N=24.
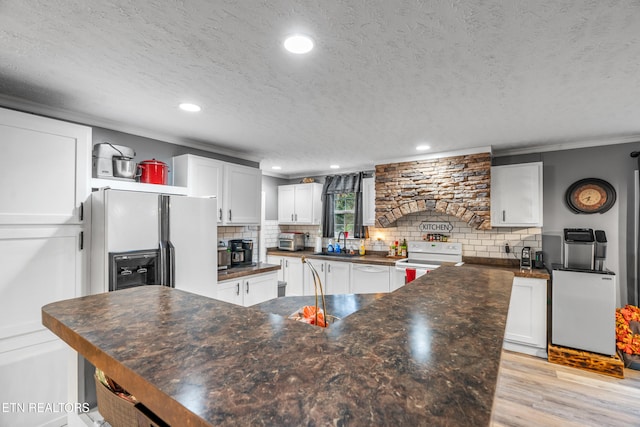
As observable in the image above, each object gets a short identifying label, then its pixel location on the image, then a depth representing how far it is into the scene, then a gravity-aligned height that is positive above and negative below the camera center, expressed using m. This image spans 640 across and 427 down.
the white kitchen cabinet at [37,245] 2.02 -0.22
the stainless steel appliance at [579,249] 3.23 -0.37
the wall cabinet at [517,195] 3.65 +0.24
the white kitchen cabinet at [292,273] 5.37 -1.07
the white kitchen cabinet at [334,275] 4.80 -0.98
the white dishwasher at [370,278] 4.43 -0.95
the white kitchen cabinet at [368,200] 4.96 +0.23
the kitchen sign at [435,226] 4.45 -0.18
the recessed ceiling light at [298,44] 1.56 +0.90
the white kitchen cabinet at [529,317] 3.38 -1.16
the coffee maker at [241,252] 3.99 -0.50
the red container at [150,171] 2.99 +0.42
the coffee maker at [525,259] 3.67 -0.54
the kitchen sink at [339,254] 5.10 -0.70
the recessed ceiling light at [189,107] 2.44 +0.88
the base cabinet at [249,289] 3.33 -0.88
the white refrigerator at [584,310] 3.03 -0.99
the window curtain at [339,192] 5.30 +0.36
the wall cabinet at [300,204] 5.70 +0.20
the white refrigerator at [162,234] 2.32 -0.17
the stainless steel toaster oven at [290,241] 5.80 -0.53
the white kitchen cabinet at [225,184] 3.35 +0.36
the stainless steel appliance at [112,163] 2.70 +0.46
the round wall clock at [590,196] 3.42 +0.22
